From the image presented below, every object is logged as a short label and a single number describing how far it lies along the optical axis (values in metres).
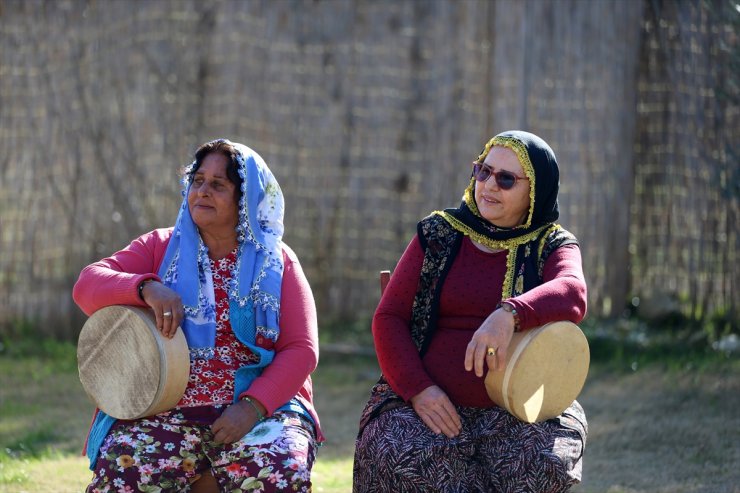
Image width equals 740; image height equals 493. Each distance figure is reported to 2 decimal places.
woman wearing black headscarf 7.60
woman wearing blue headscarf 7.66
